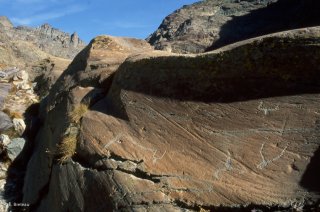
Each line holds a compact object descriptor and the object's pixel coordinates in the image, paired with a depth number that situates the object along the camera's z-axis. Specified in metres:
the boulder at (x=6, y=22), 107.56
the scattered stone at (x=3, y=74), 17.98
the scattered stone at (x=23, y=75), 17.74
